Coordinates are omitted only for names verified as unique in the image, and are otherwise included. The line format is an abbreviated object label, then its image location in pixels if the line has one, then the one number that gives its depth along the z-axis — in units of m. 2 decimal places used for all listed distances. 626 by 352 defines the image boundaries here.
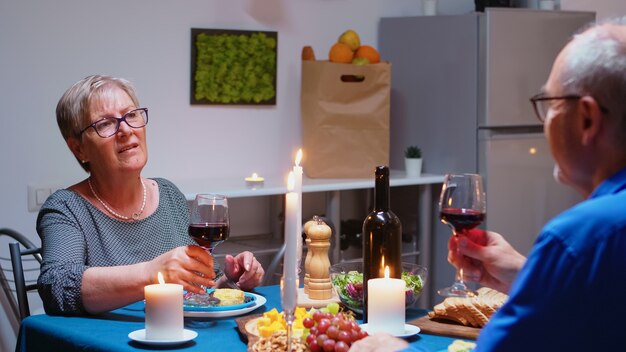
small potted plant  4.17
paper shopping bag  3.94
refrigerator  4.06
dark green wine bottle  1.94
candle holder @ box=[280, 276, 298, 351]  1.43
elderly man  1.20
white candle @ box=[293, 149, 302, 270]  1.65
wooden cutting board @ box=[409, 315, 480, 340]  1.90
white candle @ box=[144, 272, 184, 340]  1.81
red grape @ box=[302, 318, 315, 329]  1.73
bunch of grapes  1.63
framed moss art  3.90
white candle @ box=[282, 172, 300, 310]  1.43
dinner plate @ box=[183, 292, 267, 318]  2.03
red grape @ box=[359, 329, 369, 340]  1.66
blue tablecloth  1.83
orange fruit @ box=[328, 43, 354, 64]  3.98
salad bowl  2.01
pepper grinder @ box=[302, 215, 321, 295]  2.14
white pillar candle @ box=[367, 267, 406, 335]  1.83
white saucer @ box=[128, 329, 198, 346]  1.80
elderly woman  2.29
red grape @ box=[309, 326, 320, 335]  1.67
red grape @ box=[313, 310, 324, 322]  1.71
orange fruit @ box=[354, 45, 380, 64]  4.02
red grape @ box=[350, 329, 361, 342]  1.64
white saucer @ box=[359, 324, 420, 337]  1.86
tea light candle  3.63
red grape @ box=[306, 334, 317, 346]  1.66
